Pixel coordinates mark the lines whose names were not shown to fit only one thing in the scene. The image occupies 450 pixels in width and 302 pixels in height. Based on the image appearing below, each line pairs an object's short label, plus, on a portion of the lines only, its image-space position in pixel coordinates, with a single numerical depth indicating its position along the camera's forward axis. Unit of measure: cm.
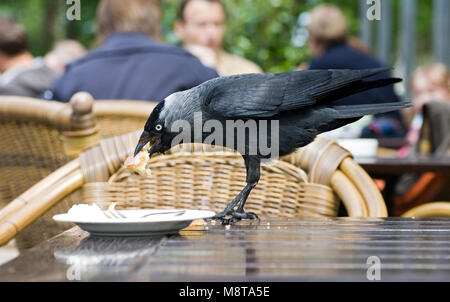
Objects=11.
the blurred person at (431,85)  1411
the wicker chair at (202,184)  400
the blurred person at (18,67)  952
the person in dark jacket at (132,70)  669
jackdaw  303
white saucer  265
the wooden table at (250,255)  197
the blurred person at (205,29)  1031
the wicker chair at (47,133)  488
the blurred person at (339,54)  1142
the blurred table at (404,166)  653
